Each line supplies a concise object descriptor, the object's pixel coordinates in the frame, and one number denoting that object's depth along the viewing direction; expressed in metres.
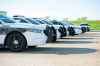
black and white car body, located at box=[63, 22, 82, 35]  19.52
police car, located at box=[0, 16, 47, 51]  10.06
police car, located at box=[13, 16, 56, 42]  10.83
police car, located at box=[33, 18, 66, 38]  14.41
